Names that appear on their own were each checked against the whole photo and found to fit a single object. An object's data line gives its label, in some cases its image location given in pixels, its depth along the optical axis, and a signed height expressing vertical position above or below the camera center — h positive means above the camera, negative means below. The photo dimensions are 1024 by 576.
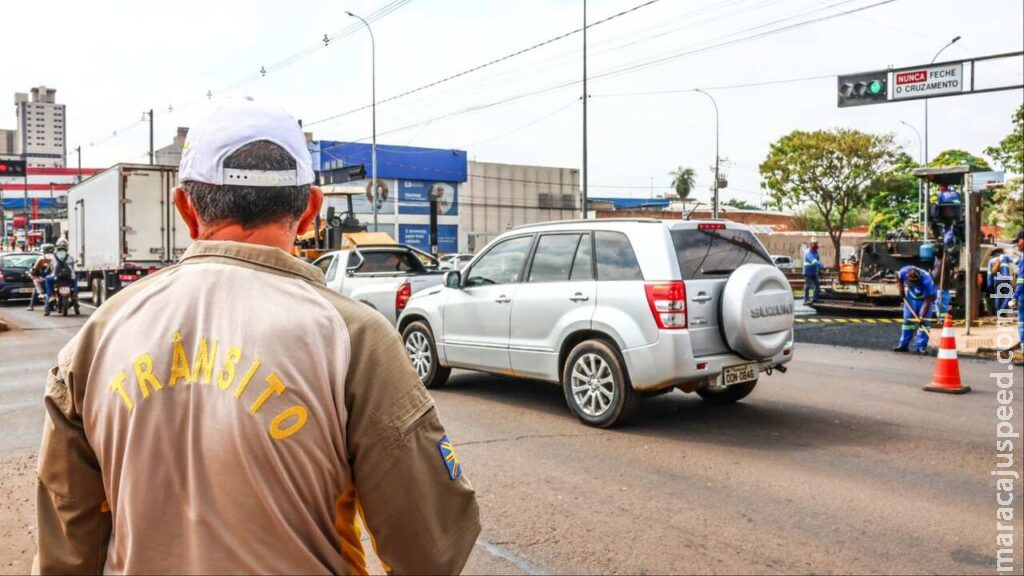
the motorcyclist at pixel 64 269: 20.16 -0.10
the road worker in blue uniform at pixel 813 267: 22.12 +0.05
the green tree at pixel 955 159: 64.76 +8.91
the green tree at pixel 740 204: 107.03 +8.73
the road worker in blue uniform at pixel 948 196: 19.11 +1.70
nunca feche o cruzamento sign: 17.31 +3.99
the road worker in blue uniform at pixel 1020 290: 12.67 -0.32
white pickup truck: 11.48 -0.12
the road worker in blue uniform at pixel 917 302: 13.18 -0.53
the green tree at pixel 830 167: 42.91 +5.36
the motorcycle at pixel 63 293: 20.11 -0.68
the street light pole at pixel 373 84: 35.45 +7.99
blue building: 56.56 +5.96
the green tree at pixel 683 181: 88.19 +9.26
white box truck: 19.58 +0.98
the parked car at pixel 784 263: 42.78 +0.30
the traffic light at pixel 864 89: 18.25 +4.04
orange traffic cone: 9.53 -1.17
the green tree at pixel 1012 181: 29.45 +3.23
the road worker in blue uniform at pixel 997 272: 15.46 -0.04
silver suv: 7.16 -0.40
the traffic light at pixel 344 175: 25.08 +2.90
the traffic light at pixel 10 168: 32.41 +3.85
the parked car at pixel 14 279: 24.72 -0.43
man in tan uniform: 1.52 -0.29
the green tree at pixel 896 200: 49.11 +4.93
